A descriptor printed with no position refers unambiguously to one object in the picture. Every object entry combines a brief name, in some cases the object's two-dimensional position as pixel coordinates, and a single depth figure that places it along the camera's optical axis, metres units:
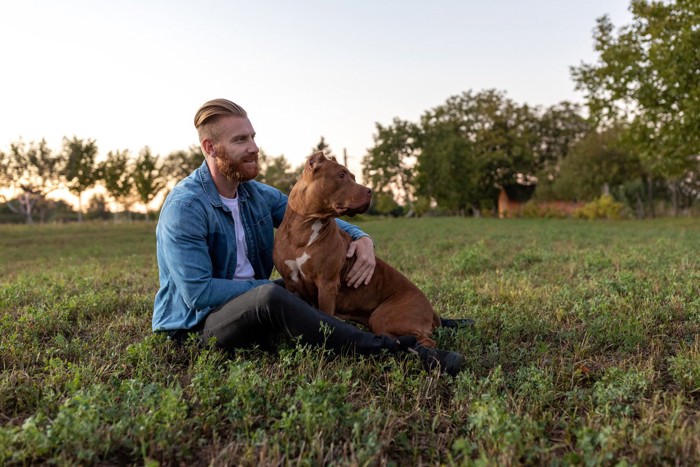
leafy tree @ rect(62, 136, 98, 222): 35.00
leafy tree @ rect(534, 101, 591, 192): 56.28
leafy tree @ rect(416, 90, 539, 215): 50.44
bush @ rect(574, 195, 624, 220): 36.59
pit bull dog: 3.68
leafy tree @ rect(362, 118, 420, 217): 53.47
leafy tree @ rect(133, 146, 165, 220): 40.88
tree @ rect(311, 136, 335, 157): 50.44
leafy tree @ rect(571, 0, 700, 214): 17.95
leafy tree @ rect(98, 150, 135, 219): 36.78
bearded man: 3.37
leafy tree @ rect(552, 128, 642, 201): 41.19
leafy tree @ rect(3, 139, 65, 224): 35.12
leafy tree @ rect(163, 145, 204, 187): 53.50
